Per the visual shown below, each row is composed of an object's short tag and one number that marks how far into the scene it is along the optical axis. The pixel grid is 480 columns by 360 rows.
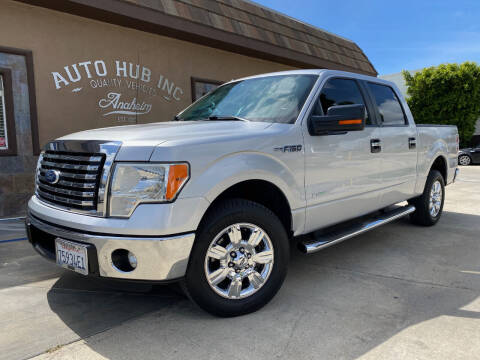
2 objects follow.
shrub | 21.06
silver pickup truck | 2.29
